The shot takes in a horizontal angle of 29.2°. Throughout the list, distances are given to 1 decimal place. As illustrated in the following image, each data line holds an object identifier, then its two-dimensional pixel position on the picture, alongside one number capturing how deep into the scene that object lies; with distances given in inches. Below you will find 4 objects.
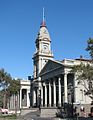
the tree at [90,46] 1047.6
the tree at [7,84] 1824.9
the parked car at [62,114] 1477.0
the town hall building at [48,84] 1968.0
